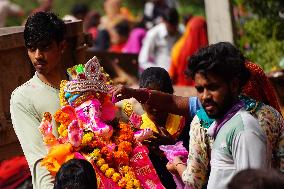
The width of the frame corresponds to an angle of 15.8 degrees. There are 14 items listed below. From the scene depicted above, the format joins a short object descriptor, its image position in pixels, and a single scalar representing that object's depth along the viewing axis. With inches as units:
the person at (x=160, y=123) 256.1
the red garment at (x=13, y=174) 348.5
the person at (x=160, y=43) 559.8
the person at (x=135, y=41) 624.4
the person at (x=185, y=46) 546.9
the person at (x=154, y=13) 690.2
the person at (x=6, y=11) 577.4
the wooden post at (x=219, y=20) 443.8
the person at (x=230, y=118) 200.2
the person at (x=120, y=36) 646.5
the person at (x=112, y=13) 716.7
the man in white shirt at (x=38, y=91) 236.5
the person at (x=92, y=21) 698.8
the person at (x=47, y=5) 570.1
